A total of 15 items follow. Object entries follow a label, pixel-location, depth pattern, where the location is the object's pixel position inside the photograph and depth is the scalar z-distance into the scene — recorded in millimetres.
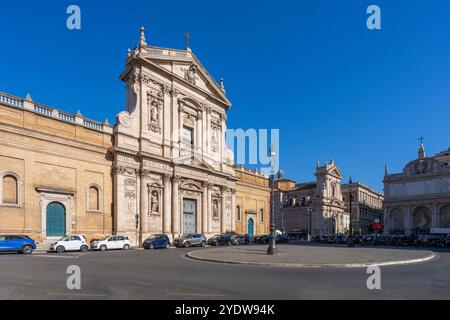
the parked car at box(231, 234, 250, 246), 40291
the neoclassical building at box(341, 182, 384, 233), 103625
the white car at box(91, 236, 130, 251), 29094
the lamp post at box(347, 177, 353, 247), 34438
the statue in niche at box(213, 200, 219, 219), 47231
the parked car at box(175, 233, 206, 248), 35625
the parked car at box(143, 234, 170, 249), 32463
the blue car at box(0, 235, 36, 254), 22919
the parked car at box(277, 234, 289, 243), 49266
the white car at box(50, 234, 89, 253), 25797
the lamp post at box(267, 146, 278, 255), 20722
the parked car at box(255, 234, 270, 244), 45844
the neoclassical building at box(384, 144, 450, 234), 69812
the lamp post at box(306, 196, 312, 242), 77075
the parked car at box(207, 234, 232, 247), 38147
